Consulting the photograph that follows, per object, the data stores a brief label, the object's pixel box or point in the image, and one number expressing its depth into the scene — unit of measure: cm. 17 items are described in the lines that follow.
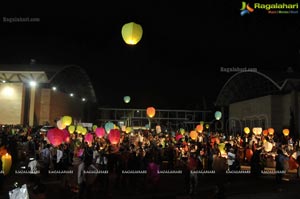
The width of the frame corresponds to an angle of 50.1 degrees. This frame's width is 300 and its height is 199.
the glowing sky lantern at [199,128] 2058
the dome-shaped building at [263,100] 2631
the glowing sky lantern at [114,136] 1290
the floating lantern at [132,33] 870
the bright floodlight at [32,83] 2740
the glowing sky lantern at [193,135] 1781
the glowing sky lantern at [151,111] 1827
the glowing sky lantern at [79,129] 1964
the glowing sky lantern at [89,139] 1434
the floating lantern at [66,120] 1747
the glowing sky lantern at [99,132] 1623
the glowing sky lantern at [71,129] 1897
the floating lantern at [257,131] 2184
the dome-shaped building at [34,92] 2641
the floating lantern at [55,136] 1112
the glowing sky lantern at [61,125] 1716
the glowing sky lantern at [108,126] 1826
